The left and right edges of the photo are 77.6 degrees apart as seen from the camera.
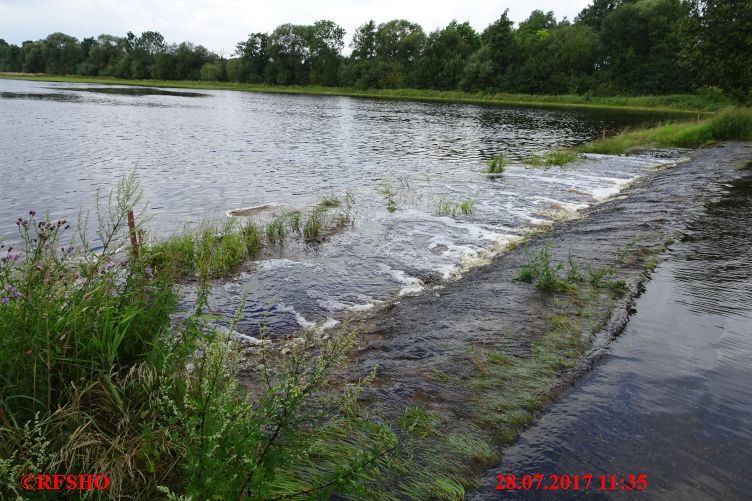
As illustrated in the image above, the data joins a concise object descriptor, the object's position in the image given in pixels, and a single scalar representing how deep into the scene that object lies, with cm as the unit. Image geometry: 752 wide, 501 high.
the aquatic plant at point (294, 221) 1398
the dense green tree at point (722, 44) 3494
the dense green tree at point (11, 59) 16112
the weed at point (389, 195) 1719
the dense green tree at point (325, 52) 12950
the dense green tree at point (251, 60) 13350
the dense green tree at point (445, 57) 10888
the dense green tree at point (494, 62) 10056
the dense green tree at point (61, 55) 14925
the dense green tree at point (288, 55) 13362
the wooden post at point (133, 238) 758
